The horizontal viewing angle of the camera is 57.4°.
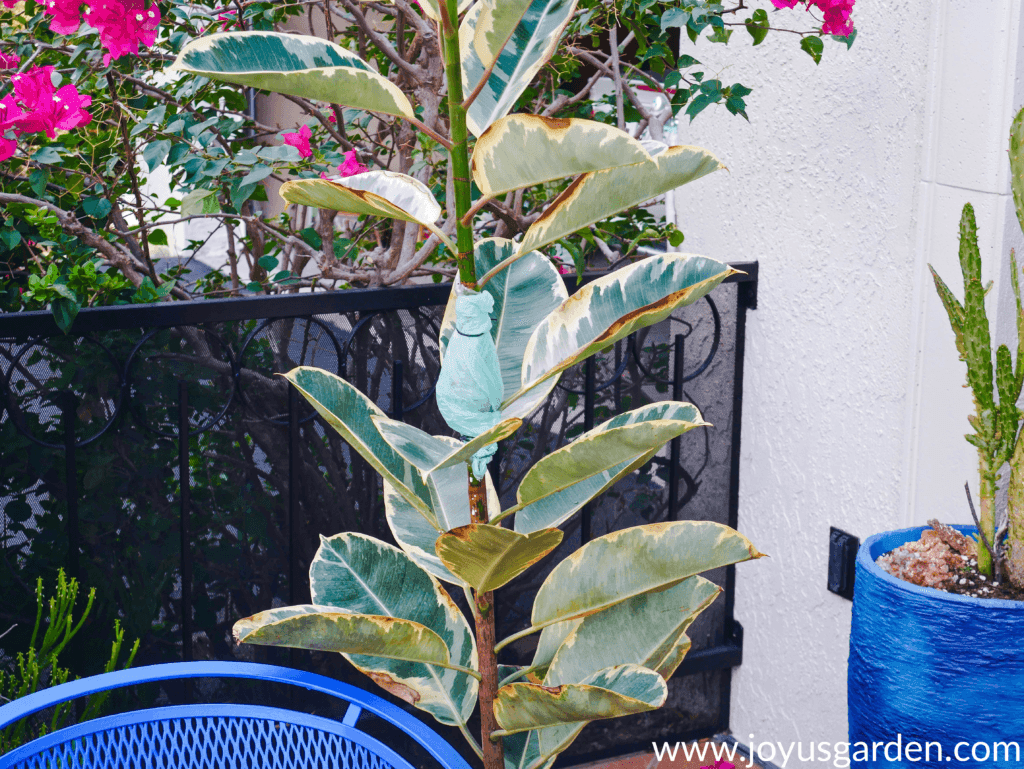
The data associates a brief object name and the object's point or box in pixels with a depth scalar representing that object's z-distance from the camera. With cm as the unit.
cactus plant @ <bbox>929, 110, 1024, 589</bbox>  144
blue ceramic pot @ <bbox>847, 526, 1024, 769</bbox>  138
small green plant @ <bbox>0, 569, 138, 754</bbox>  165
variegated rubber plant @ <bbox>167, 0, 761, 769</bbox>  103
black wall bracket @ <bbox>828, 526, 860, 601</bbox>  205
